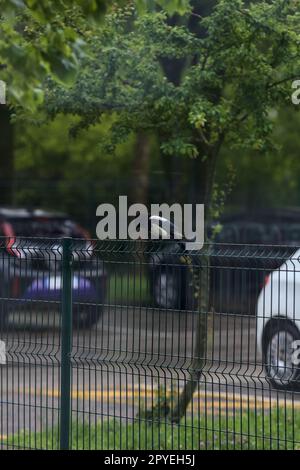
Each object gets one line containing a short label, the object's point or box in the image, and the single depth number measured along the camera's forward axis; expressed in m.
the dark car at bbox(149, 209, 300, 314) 13.11
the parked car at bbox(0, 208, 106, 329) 14.17
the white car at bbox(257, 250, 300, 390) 12.84
